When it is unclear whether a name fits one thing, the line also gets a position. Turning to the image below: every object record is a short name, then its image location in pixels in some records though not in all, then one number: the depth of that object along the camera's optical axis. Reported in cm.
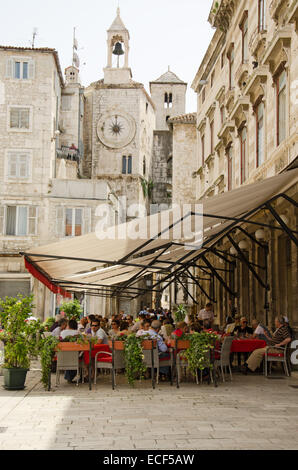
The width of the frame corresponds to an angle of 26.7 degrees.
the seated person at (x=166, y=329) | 1402
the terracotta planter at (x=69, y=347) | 1086
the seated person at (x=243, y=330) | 1415
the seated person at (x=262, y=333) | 1332
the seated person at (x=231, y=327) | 1491
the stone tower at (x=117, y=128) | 5269
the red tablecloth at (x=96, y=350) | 1149
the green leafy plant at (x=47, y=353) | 1060
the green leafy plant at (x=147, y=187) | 5388
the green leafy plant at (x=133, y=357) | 1073
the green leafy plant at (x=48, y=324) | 1766
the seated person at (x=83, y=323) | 1659
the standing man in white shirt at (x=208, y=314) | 1884
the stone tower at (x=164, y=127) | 5944
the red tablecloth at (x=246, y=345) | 1264
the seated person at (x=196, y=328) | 1208
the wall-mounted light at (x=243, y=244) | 1722
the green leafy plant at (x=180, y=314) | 2975
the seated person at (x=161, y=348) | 1152
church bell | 5519
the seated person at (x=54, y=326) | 1531
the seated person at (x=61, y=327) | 1353
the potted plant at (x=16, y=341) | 1058
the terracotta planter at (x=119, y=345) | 1120
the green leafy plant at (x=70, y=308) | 2594
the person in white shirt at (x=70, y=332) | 1166
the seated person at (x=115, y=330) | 1420
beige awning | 1023
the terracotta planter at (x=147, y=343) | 1102
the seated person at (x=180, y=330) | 1160
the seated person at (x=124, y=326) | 1516
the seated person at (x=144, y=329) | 1202
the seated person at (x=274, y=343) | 1218
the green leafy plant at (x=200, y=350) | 1078
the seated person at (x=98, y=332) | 1229
